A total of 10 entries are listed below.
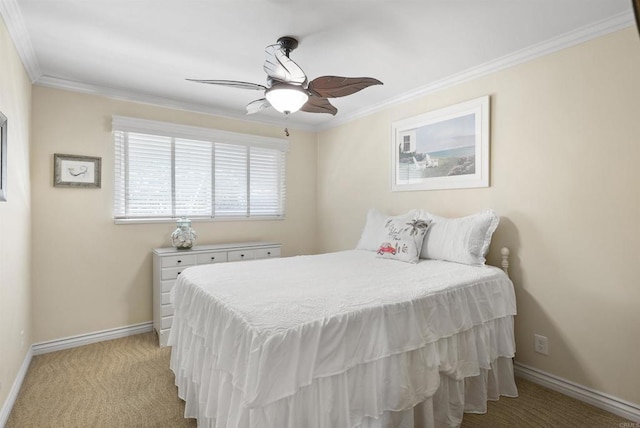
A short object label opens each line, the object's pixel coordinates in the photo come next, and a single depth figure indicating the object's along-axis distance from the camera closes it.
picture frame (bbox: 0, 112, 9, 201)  2.01
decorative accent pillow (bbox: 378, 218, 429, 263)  2.79
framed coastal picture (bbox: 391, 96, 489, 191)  2.87
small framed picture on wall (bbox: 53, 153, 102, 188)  3.09
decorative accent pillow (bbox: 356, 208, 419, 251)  3.27
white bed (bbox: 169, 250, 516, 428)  1.39
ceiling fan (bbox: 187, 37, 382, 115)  2.10
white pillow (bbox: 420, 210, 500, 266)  2.60
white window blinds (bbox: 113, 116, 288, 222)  3.47
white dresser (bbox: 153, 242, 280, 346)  3.24
